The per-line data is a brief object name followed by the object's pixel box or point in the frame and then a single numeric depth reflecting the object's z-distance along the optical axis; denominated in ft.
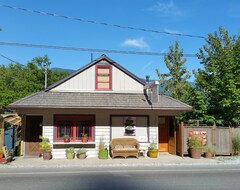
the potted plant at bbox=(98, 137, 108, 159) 53.93
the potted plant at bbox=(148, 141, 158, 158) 55.72
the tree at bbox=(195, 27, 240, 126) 62.95
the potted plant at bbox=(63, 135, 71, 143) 55.21
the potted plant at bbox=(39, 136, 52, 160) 52.60
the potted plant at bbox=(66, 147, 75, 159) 53.72
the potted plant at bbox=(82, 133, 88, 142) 55.62
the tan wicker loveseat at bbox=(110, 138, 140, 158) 54.24
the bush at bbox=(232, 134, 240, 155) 58.59
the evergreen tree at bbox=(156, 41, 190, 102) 92.38
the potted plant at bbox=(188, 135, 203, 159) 54.34
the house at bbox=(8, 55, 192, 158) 55.21
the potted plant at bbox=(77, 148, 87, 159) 54.19
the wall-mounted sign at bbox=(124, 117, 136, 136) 58.03
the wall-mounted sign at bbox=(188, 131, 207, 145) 57.57
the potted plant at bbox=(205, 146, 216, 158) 55.62
